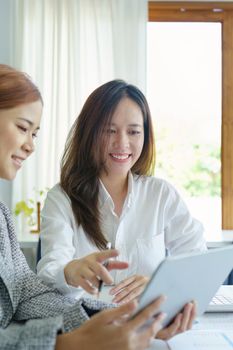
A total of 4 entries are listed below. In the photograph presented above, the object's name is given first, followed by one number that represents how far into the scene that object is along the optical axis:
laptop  1.22
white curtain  2.94
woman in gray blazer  0.73
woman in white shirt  1.63
